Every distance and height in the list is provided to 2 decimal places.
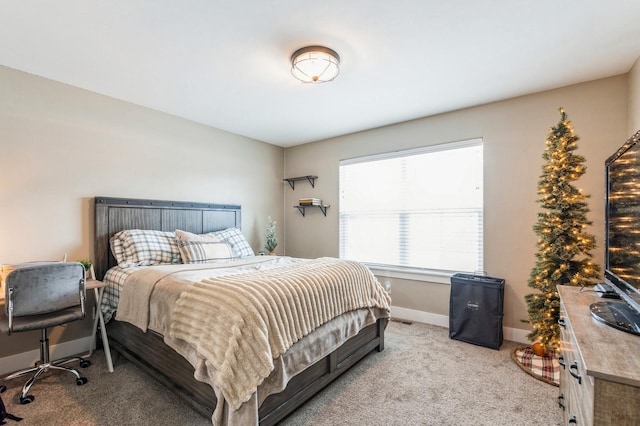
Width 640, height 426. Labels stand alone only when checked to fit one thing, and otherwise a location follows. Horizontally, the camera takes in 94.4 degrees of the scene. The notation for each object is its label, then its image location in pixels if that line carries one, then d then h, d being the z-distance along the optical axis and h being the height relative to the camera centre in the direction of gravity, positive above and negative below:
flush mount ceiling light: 2.18 +1.12
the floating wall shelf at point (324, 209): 4.56 +0.01
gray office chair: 1.98 -0.65
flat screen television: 1.29 -0.13
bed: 1.72 -1.01
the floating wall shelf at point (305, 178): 4.67 +0.49
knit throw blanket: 1.50 -0.64
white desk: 2.46 -0.92
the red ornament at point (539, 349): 2.63 -1.24
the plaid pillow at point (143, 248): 2.85 -0.40
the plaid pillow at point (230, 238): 3.26 -0.34
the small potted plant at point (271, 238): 4.46 -0.44
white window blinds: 3.35 +0.03
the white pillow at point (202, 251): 3.03 -0.45
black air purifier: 2.86 -0.99
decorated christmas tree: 2.39 -0.20
